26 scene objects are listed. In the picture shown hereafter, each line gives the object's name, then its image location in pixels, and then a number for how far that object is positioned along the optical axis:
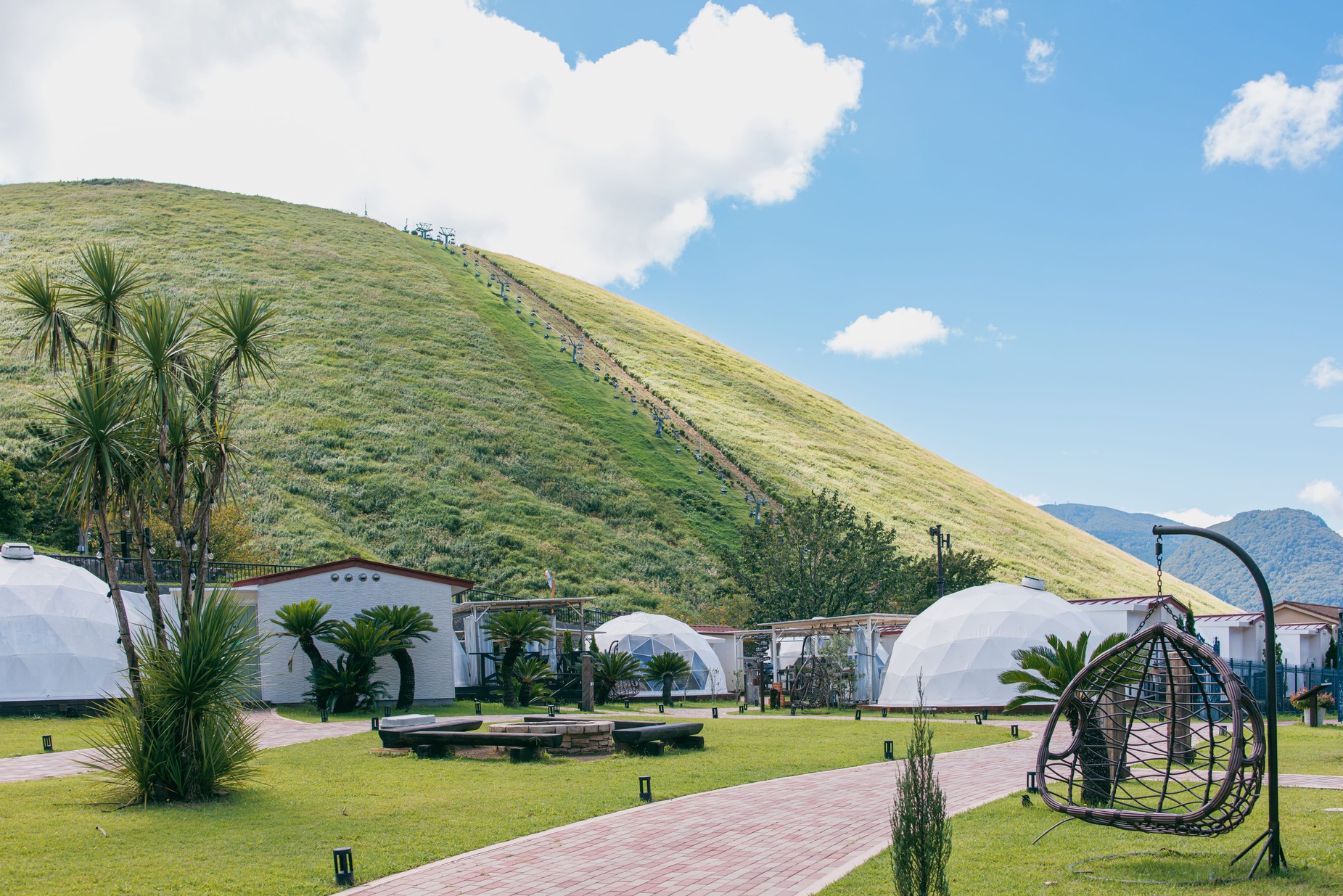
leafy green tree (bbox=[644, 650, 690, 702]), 34.25
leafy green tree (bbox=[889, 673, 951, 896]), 5.78
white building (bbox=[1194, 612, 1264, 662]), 36.19
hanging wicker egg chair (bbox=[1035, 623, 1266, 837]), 8.44
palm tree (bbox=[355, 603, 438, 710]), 27.66
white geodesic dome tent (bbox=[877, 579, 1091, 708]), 29.64
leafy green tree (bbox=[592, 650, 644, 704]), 33.25
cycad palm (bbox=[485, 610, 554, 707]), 31.06
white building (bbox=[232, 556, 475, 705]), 28.41
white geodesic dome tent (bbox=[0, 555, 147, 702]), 26.02
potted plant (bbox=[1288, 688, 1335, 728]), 23.83
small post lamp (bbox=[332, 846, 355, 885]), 8.20
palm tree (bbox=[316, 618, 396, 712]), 26.48
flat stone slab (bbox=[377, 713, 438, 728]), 18.52
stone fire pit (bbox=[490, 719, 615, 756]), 17.39
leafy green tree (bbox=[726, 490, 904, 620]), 44.69
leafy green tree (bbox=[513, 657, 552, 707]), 31.28
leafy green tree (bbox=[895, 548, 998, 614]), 48.91
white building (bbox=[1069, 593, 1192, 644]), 32.06
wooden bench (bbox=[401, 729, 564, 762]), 16.59
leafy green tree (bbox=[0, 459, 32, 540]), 43.56
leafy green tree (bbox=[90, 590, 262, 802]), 12.03
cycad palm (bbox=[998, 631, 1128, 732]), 14.01
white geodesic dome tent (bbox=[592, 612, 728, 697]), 37.72
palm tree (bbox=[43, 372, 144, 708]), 14.17
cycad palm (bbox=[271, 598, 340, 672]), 26.56
